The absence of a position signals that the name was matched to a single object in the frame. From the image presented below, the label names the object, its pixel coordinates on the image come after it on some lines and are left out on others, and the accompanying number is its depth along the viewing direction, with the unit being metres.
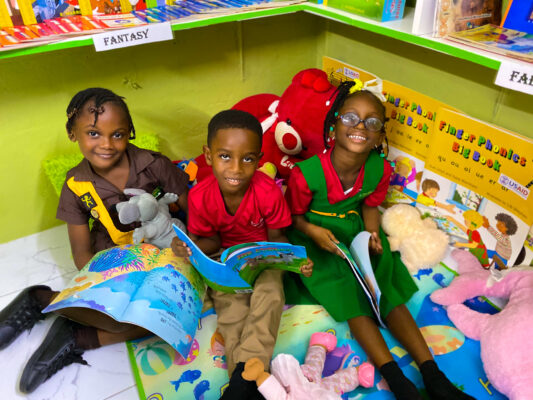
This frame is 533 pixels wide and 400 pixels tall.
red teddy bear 1.40
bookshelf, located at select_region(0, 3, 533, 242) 1.21
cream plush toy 1.35
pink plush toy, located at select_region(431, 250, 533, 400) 0.98
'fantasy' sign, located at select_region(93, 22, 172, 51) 1.09
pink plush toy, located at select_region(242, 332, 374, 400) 0.94
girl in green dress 1.10
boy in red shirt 1.03
